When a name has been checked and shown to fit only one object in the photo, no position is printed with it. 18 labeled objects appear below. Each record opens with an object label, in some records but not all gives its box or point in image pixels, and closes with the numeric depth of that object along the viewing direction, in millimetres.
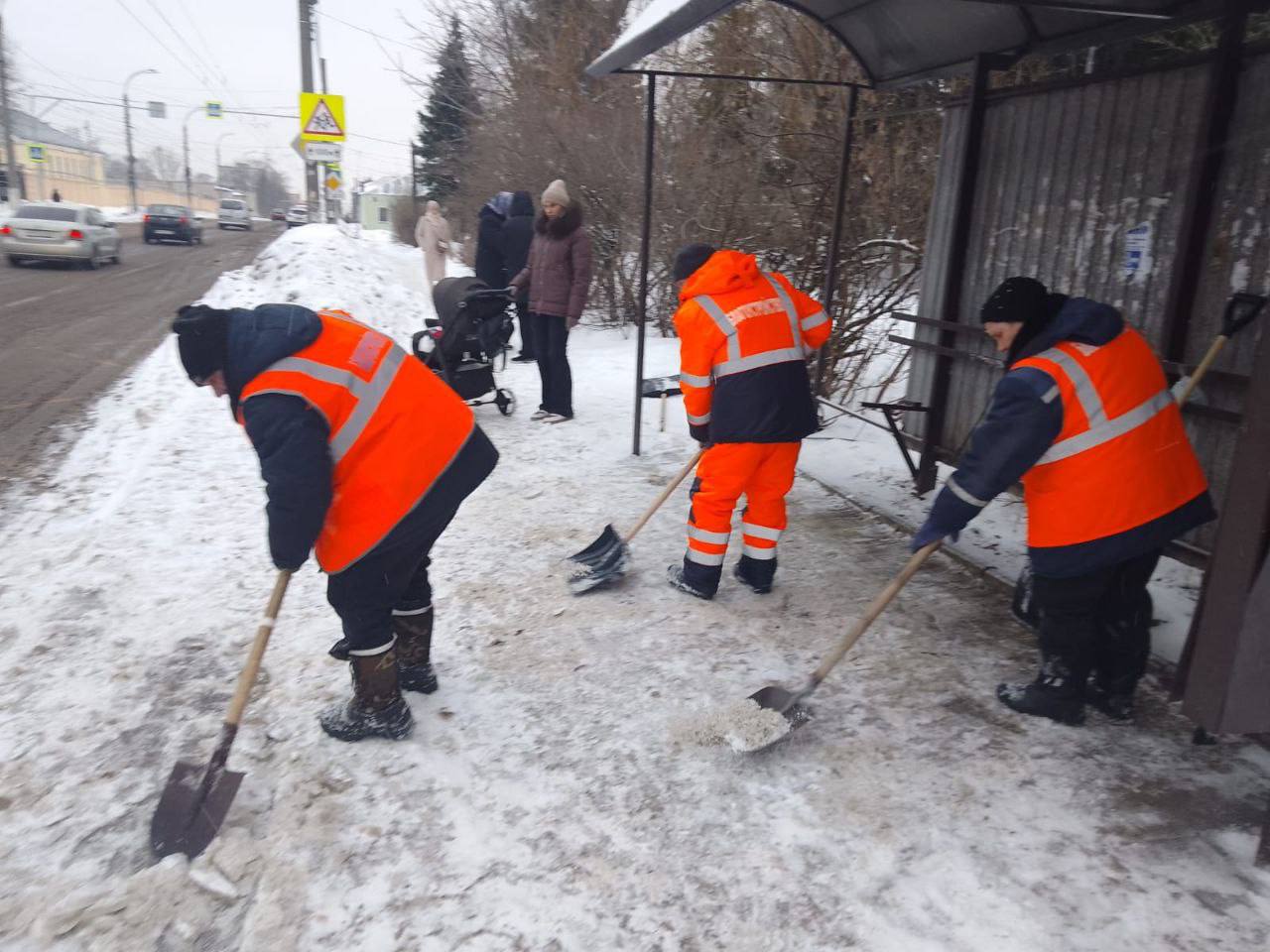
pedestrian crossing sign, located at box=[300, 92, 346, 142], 14516
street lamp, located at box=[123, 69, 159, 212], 53375
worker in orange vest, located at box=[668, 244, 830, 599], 3910
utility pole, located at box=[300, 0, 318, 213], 17875
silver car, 18547
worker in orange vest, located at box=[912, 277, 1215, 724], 2799
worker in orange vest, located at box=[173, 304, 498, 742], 2596
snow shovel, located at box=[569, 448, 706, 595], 4254
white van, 45000
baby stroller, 7012
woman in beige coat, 13195
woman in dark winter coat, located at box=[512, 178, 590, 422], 6992
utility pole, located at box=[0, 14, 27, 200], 37312
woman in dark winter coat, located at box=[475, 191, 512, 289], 9031
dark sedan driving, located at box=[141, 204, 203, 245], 29125
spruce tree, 19109
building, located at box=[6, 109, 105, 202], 63469
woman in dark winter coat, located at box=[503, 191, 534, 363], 8867
